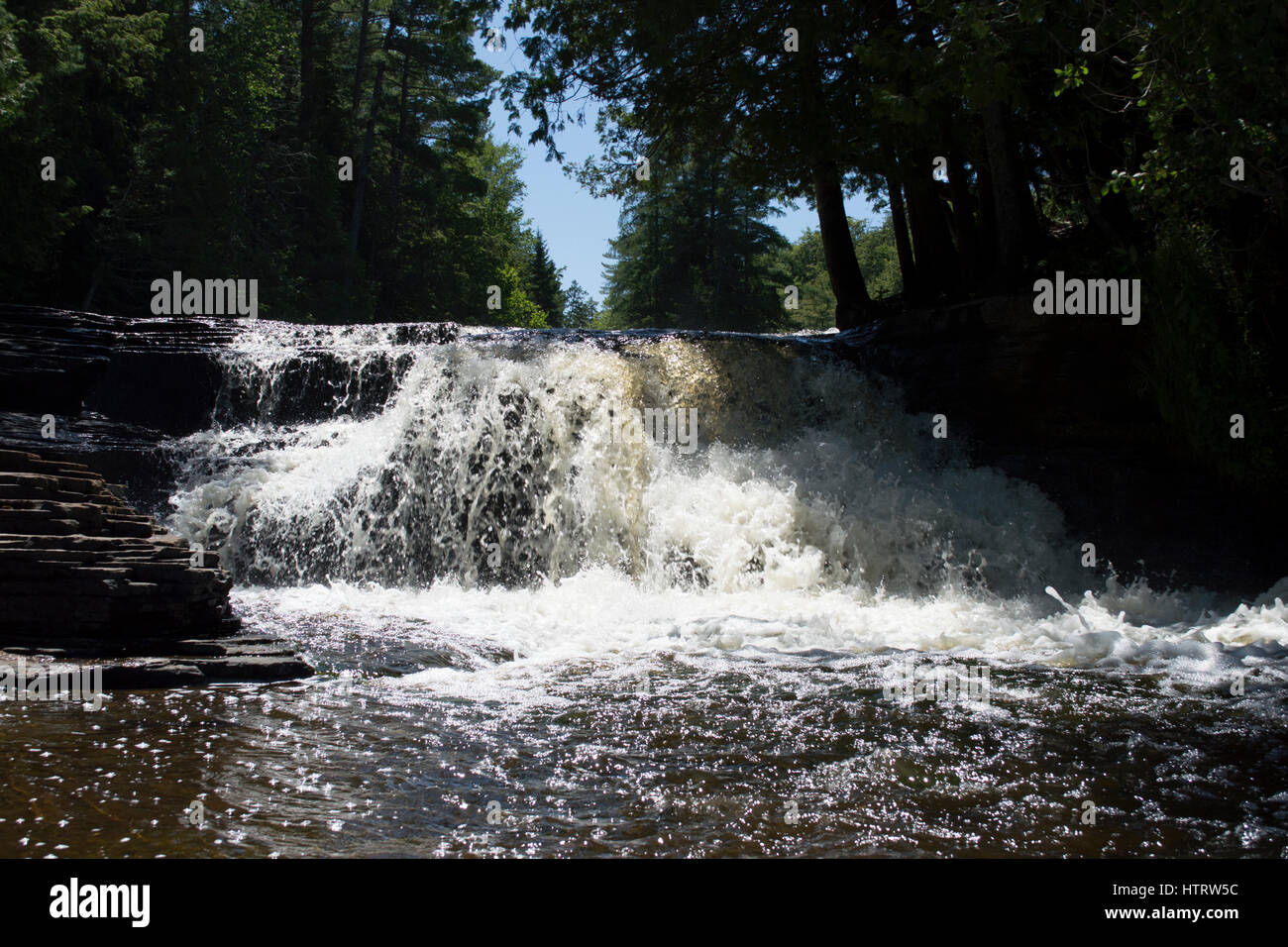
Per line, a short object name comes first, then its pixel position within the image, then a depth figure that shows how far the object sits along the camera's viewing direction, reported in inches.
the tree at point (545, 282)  2253.9
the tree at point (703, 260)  1598.2
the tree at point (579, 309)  3029.0
